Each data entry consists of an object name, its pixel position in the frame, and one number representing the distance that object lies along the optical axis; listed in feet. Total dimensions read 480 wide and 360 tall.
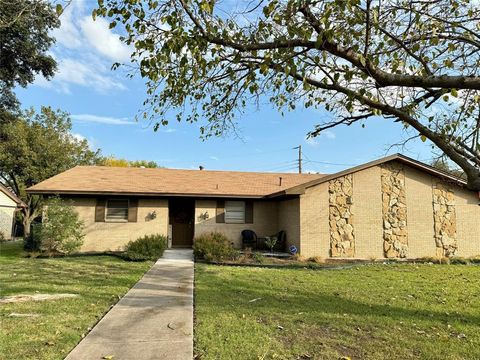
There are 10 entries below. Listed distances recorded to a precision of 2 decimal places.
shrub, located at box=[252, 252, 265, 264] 45.63
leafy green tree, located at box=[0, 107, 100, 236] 96.53
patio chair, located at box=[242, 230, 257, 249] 58.44
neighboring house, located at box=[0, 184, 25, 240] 86.94
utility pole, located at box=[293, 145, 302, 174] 129.01
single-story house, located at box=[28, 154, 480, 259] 52.19
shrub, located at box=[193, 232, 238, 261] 45.96
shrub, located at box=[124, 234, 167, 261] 46.24
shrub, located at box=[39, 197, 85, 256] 49.21
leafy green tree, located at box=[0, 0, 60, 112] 62.80
